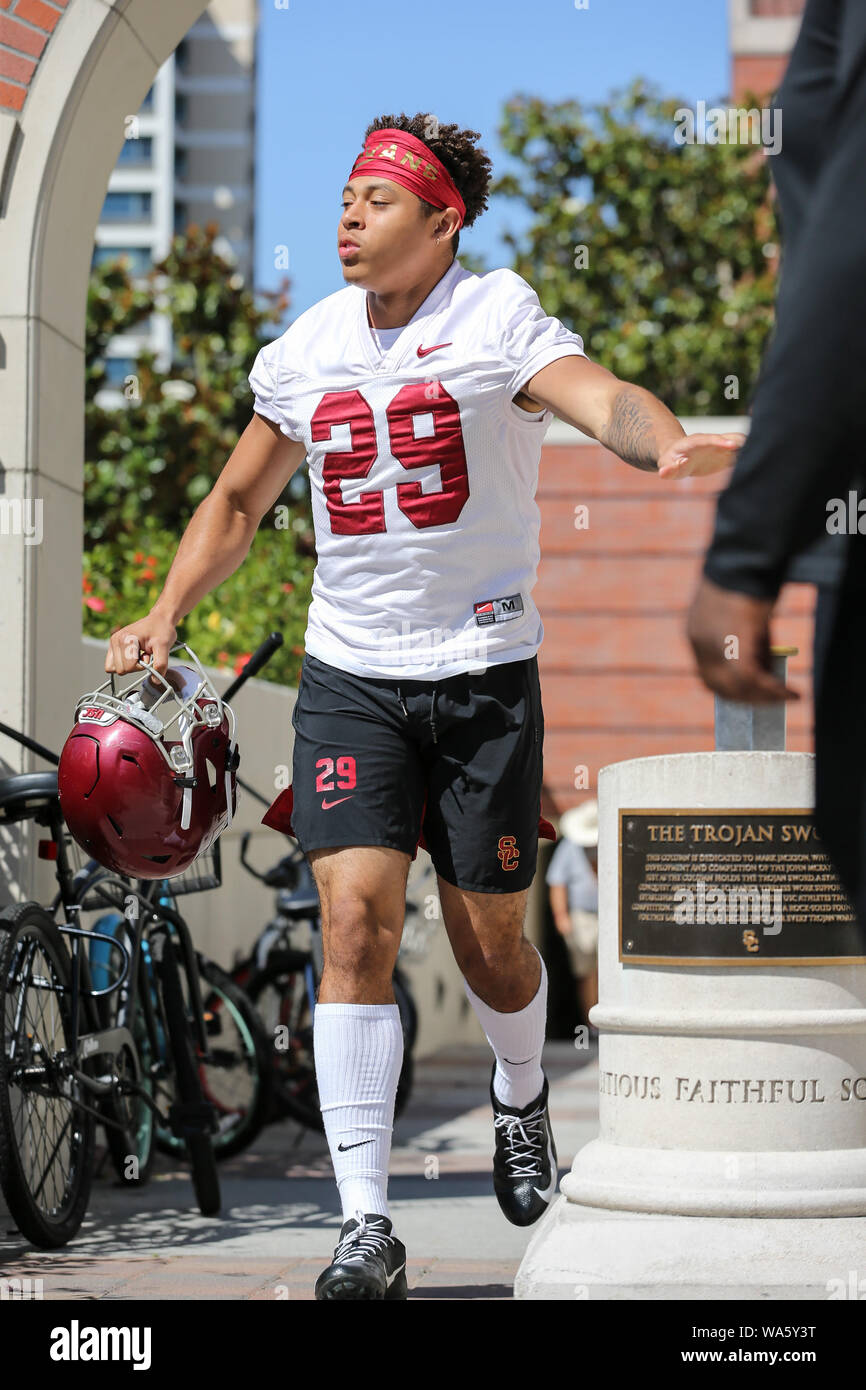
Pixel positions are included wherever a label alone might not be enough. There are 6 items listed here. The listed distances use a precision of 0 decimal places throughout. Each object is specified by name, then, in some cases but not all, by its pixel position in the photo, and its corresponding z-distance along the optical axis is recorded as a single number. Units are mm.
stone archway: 11359
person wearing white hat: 26766
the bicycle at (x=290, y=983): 14953
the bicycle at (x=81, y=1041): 9852
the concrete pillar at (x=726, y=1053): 9117
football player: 7773
